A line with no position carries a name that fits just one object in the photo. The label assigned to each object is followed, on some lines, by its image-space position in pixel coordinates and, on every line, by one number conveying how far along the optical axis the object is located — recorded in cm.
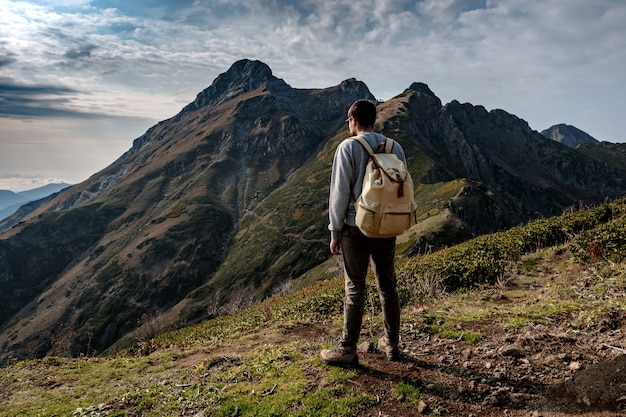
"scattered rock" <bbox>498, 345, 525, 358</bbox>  561
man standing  539
